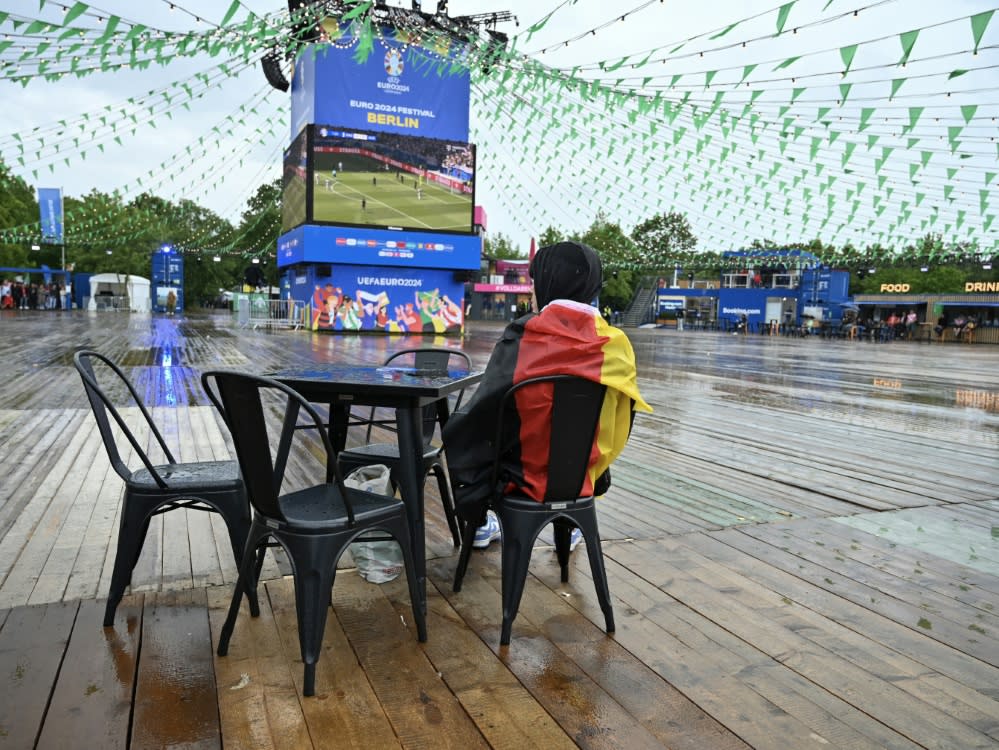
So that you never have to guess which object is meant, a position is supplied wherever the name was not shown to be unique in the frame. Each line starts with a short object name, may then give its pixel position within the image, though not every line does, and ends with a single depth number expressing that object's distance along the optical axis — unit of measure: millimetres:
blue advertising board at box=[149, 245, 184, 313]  36375
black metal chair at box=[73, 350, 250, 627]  2301
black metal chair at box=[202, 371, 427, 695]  1971
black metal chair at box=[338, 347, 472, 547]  2969
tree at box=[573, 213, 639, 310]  45250
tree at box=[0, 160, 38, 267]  34125
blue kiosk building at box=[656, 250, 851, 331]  35750
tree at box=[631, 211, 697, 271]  55006
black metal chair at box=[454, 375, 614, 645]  2232
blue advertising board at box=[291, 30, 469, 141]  20734
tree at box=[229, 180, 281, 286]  43894
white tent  39781
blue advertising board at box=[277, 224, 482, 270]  21469
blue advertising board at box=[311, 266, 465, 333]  22531
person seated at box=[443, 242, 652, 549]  2254
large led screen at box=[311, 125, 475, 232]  21203
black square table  2412
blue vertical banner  28438
